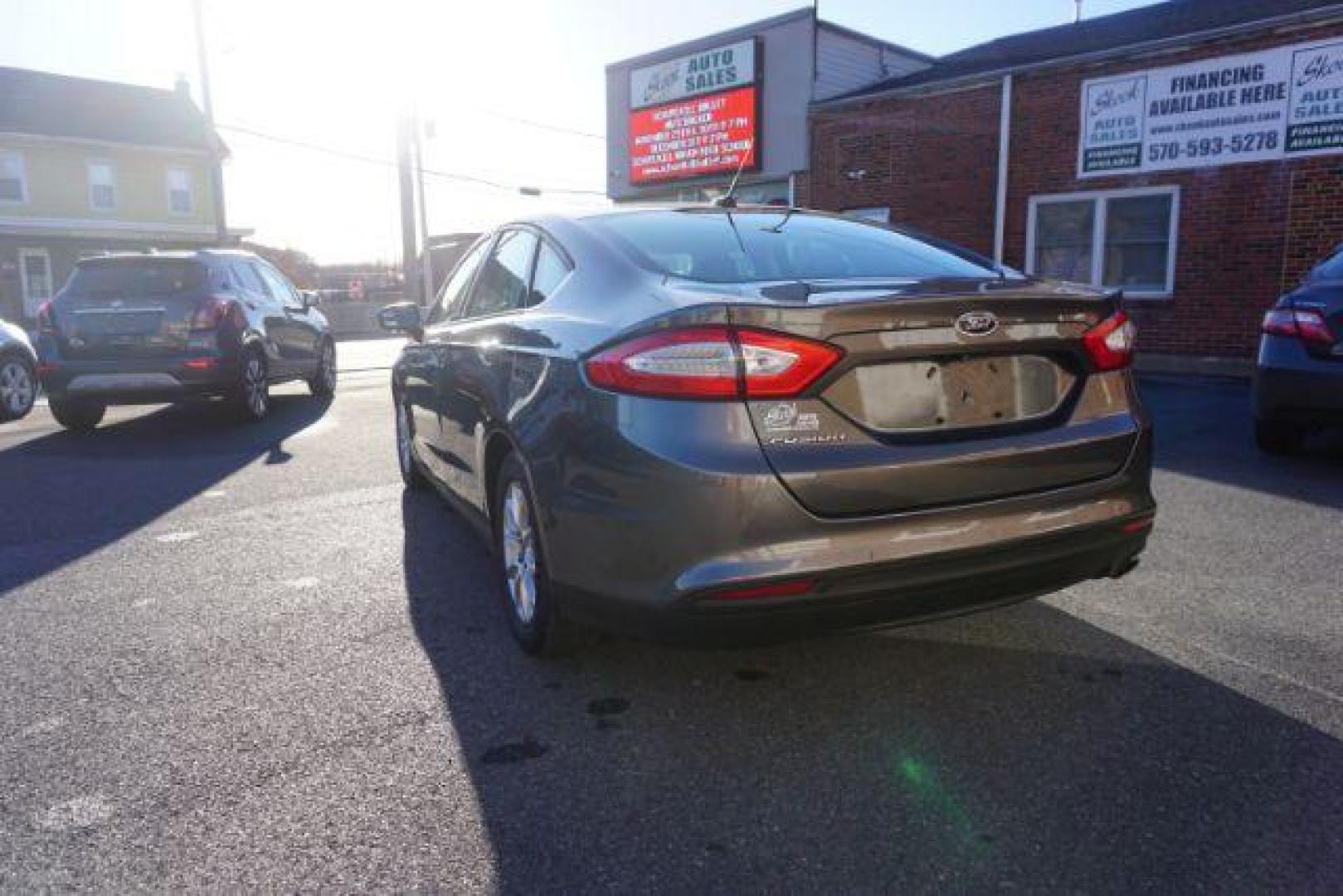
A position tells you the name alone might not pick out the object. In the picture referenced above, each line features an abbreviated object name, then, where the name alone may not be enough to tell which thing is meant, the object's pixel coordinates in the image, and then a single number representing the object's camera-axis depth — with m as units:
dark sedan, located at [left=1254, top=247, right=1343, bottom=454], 5.67
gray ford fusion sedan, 2.48
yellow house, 31.59
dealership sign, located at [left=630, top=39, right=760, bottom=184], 20.05
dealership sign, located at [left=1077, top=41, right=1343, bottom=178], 12.39
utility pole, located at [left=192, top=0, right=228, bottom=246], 25.86
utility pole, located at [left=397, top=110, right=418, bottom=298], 25.38
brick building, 12.61
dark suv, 8.38
